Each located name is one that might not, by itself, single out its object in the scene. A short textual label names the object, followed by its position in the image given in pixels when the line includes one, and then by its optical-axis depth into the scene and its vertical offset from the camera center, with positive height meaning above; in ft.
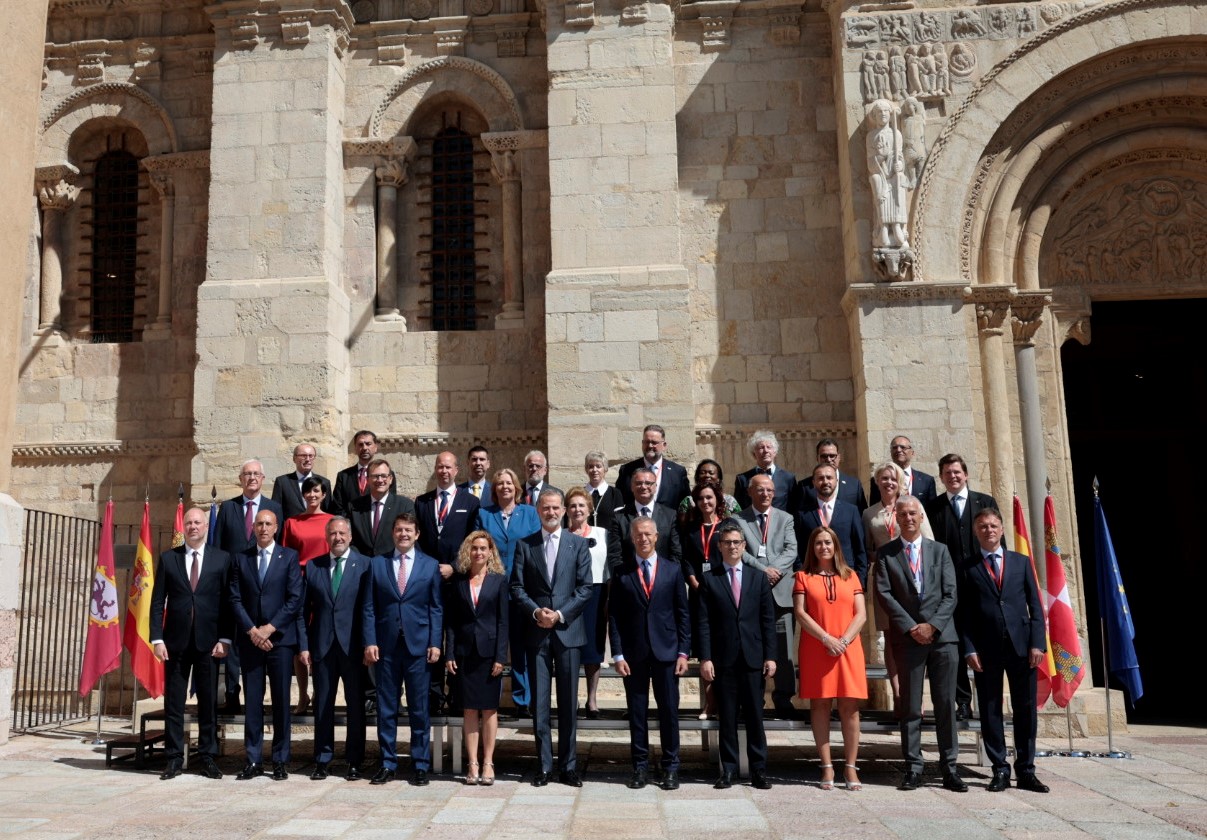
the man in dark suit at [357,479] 30.22 +2.66
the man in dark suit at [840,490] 28.04 +1.88
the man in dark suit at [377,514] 28.50 +1.55
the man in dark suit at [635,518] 26.81 +1.09
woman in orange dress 24.07 -1.83
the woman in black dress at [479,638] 24.61 -1.57
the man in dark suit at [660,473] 29.37 +2.55
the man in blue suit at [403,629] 25.20 -1.36
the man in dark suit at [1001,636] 24.38 -1.80
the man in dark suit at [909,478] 29.04 +2.23
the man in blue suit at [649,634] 24.36 -1.55
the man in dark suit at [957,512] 27.43 +1.21
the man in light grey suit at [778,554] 26.05 +0.22
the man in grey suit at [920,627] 24.38 -1.55
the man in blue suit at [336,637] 25.48 -1.51
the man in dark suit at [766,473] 28.19 +2.39
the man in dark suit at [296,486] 29.96 +2.52
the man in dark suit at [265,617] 25.66 -1.00
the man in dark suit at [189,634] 26.11 -1.37
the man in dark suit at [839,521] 27.07 +1.03
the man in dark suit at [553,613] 24.57 -1.04
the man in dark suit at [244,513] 28.66 +1.68
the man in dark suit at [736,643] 24.22 -1.80
